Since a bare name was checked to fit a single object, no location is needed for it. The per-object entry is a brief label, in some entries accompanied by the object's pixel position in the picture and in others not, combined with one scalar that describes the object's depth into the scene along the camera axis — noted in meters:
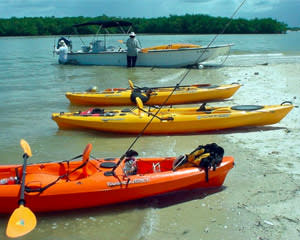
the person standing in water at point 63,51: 22.03
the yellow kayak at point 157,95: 11.04
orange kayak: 4.79
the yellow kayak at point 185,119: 8.08
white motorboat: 19.20
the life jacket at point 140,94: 10.95
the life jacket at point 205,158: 5.20
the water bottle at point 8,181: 5.13
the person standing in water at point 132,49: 18.89
